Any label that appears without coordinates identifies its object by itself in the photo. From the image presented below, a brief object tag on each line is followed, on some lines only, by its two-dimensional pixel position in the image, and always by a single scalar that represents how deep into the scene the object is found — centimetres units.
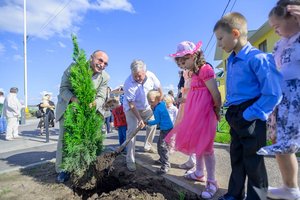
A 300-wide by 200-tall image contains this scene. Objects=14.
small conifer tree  263
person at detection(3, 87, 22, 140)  783
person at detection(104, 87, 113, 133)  751
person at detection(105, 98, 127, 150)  416
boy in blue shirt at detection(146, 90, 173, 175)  301
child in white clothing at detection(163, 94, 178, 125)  412
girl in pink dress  239
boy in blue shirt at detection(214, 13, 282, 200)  176
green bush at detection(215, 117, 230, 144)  467
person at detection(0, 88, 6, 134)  927
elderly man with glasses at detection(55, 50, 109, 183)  290
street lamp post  1797
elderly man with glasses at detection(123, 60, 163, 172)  315
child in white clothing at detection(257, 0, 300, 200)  192
